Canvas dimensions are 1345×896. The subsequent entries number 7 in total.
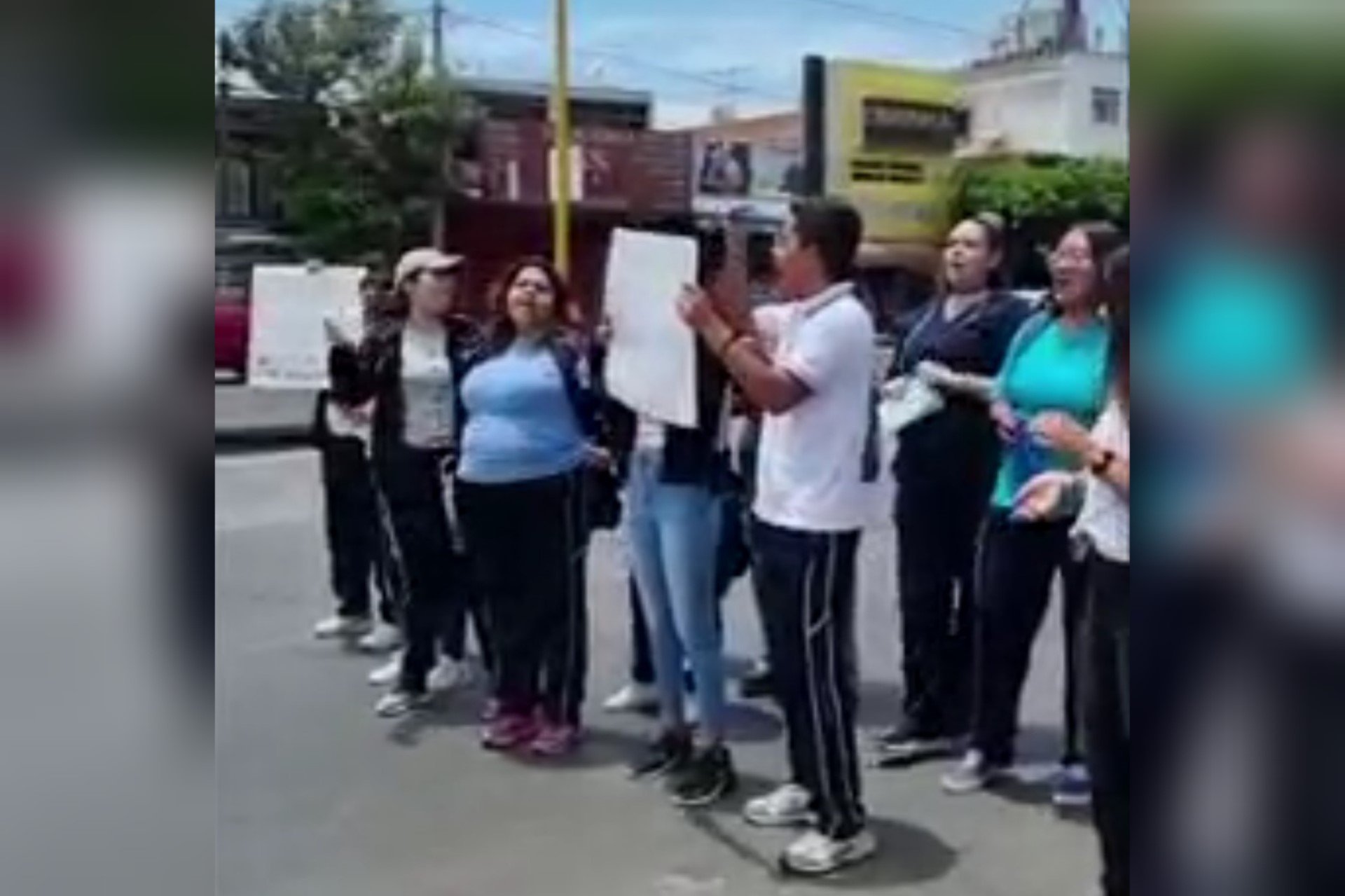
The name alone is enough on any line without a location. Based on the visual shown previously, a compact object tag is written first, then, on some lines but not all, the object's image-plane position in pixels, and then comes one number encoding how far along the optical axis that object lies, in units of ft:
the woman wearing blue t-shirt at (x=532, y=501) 15.43
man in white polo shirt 11.89
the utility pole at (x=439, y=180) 69.05
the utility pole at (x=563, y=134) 49.93
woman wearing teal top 12.21
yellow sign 96.94
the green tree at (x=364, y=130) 62.69
